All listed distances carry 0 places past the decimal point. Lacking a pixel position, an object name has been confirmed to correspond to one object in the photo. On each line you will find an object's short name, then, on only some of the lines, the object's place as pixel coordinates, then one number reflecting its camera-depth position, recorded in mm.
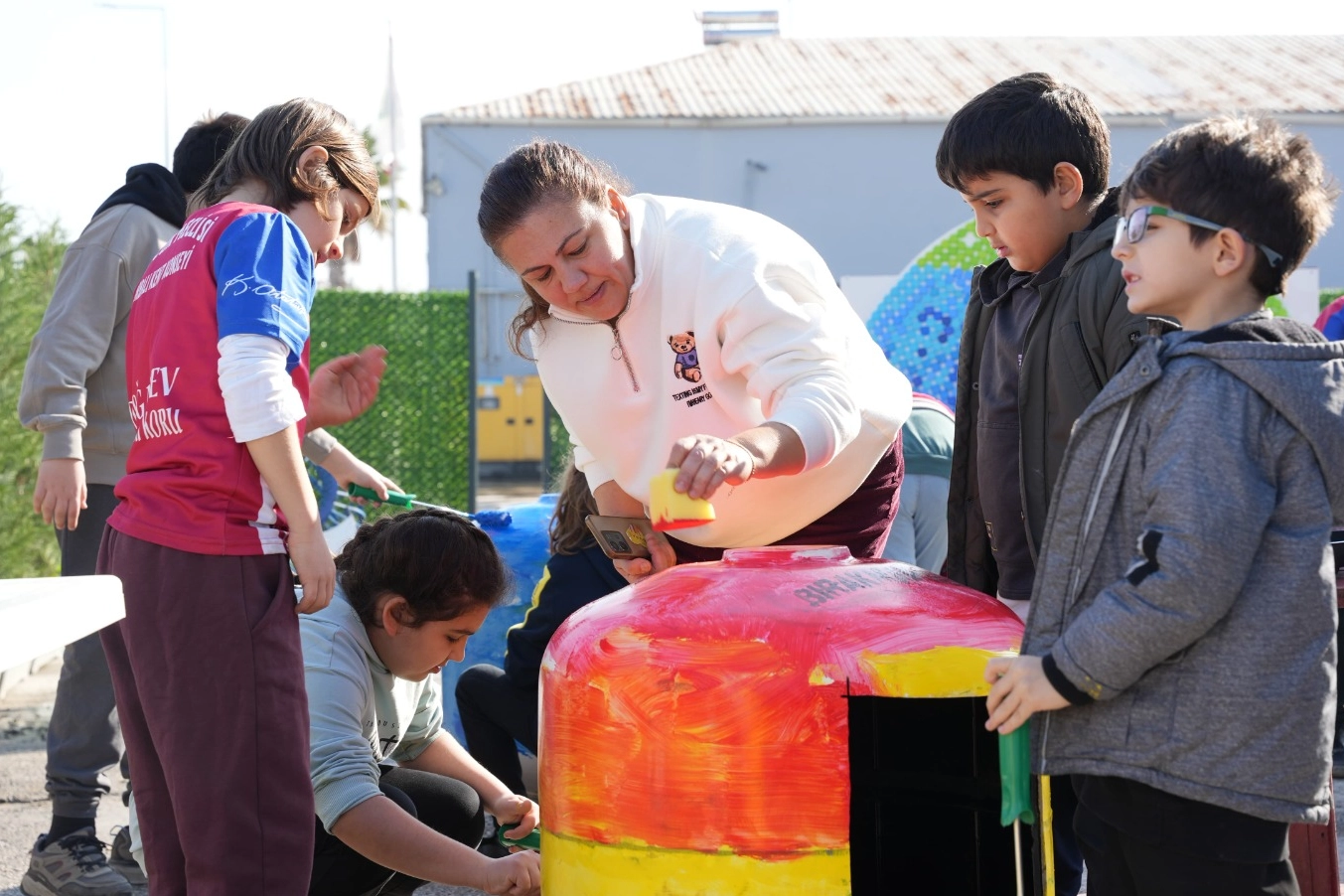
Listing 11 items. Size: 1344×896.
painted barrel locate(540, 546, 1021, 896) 1752
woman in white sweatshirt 2291
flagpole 23084
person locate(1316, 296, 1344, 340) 4766
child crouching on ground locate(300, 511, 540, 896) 2264
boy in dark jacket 2205
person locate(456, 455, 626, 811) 3240
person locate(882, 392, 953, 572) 3865
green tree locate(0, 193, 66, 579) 6254
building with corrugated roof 19422
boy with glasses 1551
